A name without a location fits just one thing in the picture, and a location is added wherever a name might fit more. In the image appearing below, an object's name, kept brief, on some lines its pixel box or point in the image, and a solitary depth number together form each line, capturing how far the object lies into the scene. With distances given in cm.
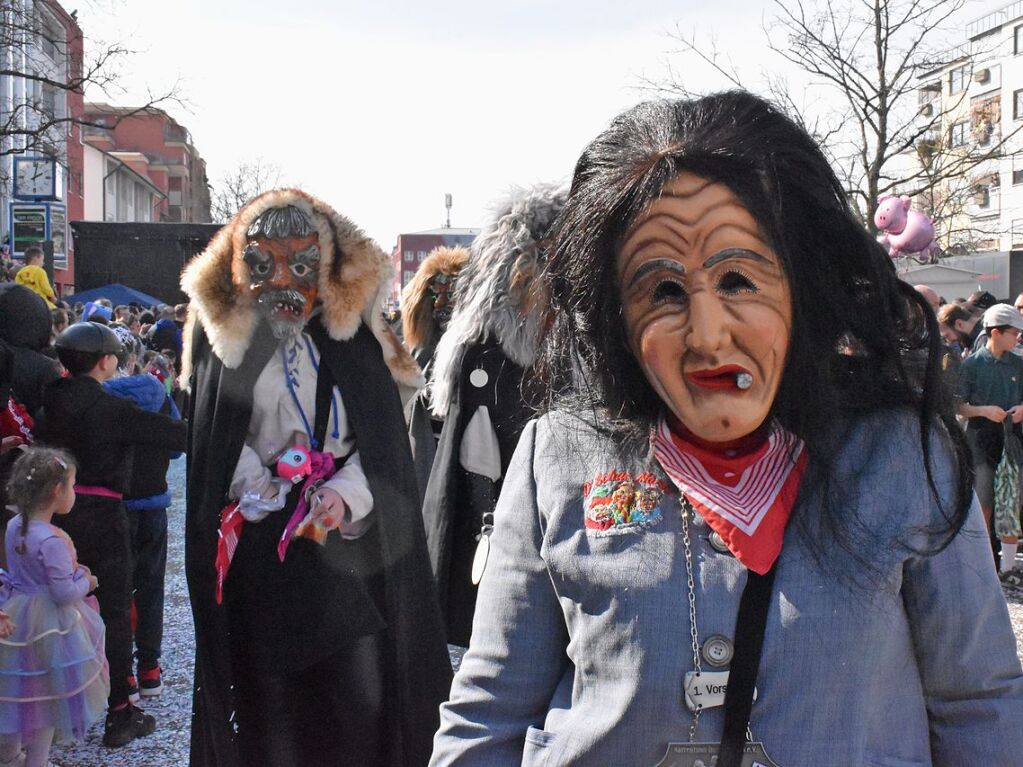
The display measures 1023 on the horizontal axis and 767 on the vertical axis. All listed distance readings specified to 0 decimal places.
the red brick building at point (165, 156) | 7412
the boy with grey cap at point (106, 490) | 458
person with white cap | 714
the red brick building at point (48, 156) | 1758
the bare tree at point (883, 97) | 1330
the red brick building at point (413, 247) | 4097
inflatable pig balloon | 1127
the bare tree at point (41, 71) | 1527
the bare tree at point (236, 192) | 4269
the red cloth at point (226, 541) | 341
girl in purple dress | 387
